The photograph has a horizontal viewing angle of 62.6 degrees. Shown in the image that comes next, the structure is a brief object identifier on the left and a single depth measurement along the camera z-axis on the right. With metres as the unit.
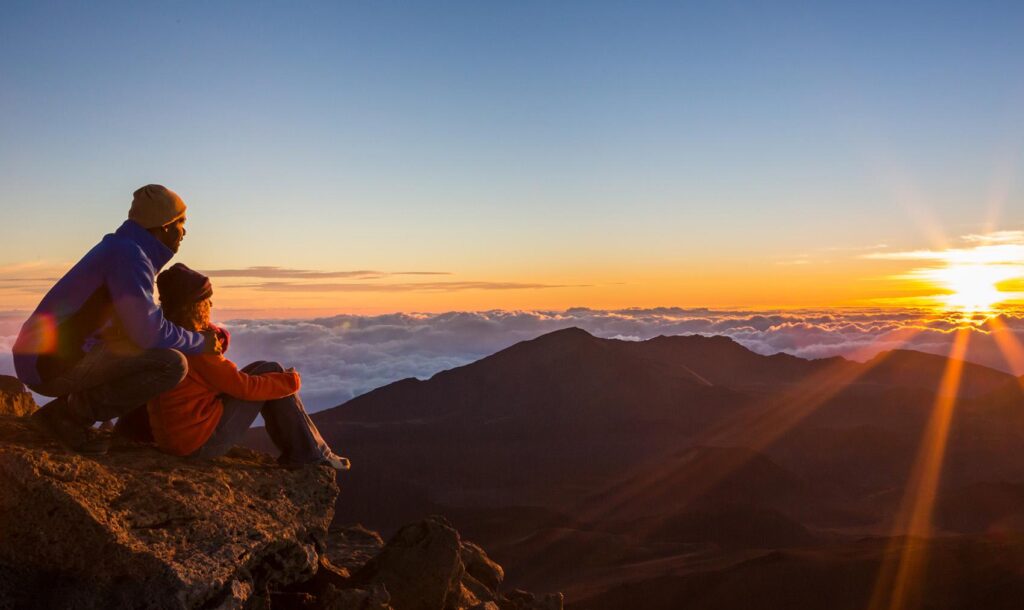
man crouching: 5.13
